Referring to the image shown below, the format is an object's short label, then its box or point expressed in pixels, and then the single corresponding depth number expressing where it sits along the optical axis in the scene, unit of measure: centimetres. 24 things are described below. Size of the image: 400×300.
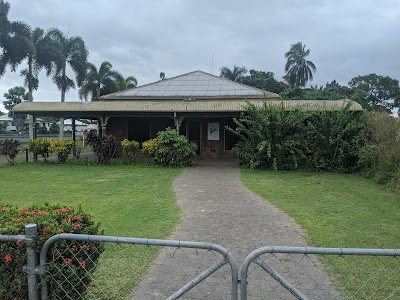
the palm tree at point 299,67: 6100
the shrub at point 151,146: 1533
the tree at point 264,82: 5641
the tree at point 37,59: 3509
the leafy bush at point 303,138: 1394
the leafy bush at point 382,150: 1091
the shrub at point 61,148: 1620
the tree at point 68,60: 3672
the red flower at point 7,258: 269
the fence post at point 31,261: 252
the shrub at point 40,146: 1653
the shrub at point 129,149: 1591
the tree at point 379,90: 5893
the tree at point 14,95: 7200
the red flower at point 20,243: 256
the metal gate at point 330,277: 360
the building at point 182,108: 1628
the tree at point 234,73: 5606
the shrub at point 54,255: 270
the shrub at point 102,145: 1561
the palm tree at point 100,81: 3966
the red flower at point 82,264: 284
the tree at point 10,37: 3253
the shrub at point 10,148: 1580
